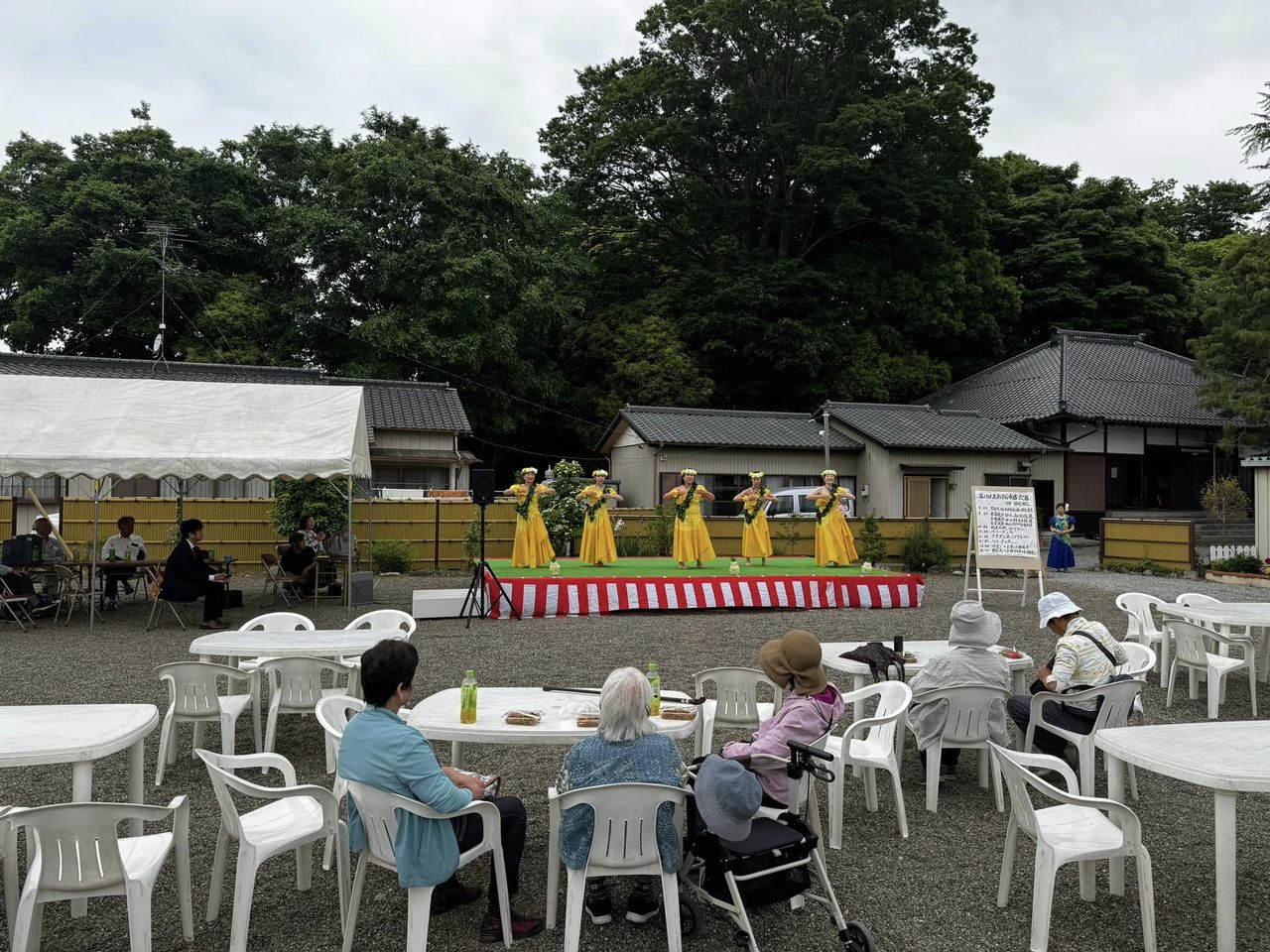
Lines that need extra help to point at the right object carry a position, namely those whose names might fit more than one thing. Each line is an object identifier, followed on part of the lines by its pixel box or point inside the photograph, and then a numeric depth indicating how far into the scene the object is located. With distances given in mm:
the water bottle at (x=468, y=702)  4066
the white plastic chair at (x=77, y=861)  2879
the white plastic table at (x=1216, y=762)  3240
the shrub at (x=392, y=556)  17078
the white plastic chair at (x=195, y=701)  5270
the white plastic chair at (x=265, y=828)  3252
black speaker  10656
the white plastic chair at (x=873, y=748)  4379
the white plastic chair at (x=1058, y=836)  3303
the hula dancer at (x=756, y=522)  14454
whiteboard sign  12867
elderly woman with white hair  3164
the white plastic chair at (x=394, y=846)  3088
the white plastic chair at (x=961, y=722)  4824
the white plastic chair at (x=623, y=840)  3127
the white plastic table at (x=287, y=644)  6055
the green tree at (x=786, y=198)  28453
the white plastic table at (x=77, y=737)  3457
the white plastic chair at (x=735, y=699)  4977
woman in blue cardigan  3102
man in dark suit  10711
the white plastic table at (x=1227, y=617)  7316
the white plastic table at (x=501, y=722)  3930
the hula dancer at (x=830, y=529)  14250
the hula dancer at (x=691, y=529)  14008
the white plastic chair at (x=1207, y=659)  6781
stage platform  12281
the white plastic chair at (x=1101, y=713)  4602
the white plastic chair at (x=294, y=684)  5500
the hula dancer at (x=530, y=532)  13202
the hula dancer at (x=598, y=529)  13617
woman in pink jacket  3596
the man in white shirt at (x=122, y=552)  12086
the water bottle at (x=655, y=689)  4105
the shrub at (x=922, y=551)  18344
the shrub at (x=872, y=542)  17844
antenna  24406
